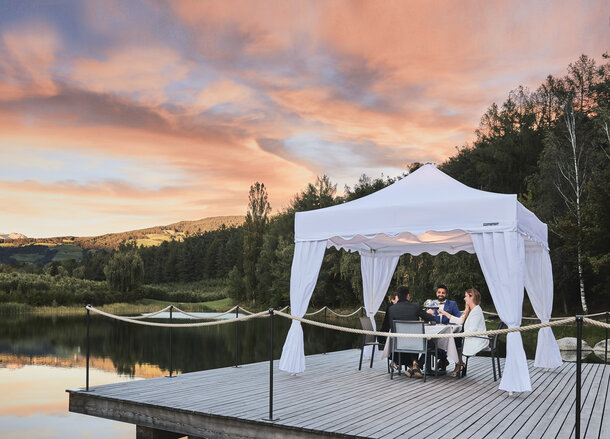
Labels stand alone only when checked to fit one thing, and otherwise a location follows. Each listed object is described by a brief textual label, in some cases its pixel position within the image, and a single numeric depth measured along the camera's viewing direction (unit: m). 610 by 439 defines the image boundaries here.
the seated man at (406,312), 8.65
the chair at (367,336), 10.30
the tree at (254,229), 48.72
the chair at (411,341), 8.37
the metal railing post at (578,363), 4.44
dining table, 8.89
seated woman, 8.50
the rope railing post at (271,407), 6.09
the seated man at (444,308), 9.79
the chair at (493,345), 8.69
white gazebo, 7.82
